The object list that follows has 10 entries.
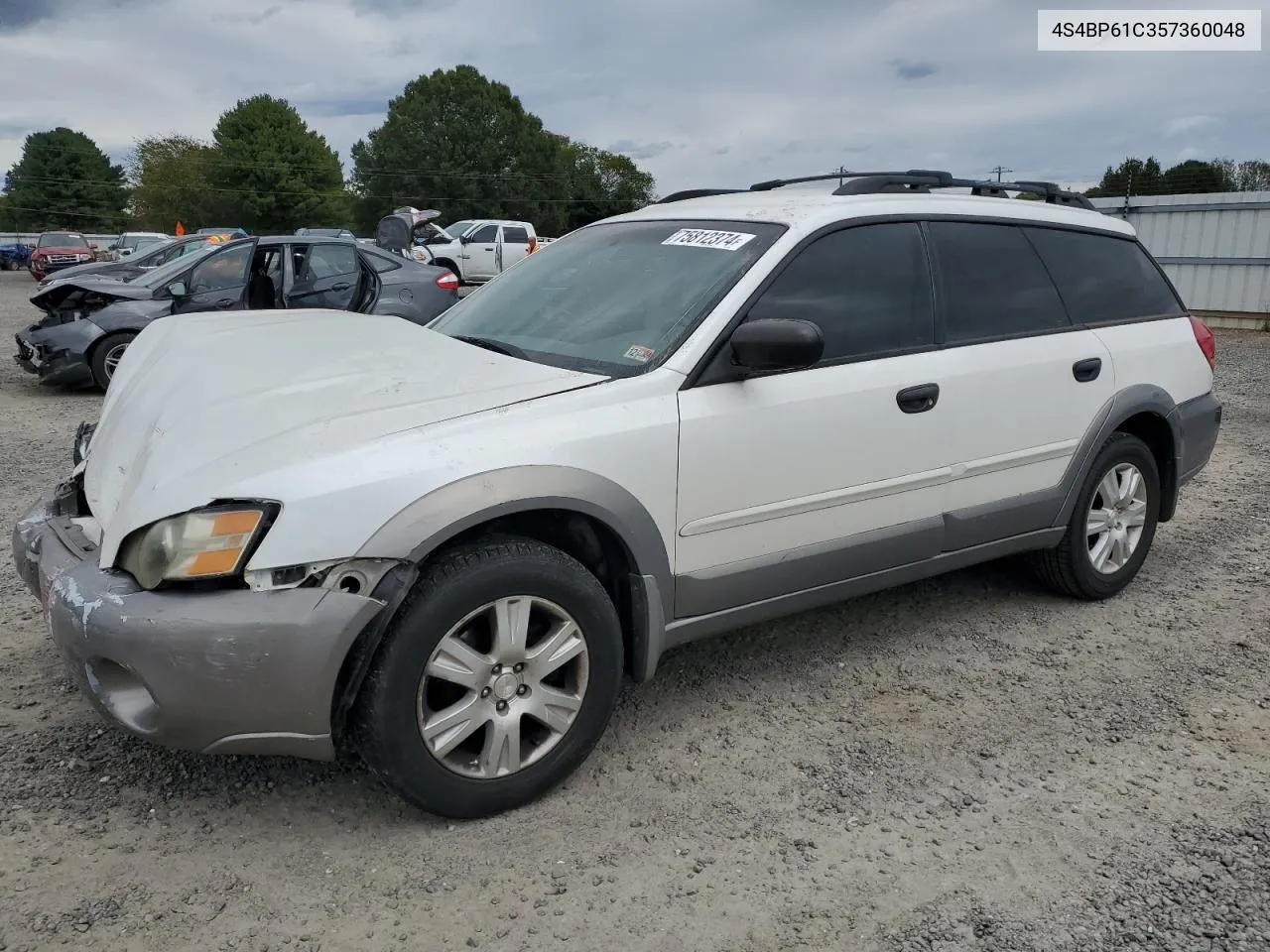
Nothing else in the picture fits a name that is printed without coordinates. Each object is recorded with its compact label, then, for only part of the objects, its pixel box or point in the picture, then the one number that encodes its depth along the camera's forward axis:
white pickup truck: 24.31
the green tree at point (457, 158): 68.25
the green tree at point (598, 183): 74.94
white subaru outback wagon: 2.37
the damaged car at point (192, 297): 9.22
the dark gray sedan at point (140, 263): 13.42
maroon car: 30.47
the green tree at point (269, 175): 68.50
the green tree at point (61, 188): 79.19
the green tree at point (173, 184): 70.12
